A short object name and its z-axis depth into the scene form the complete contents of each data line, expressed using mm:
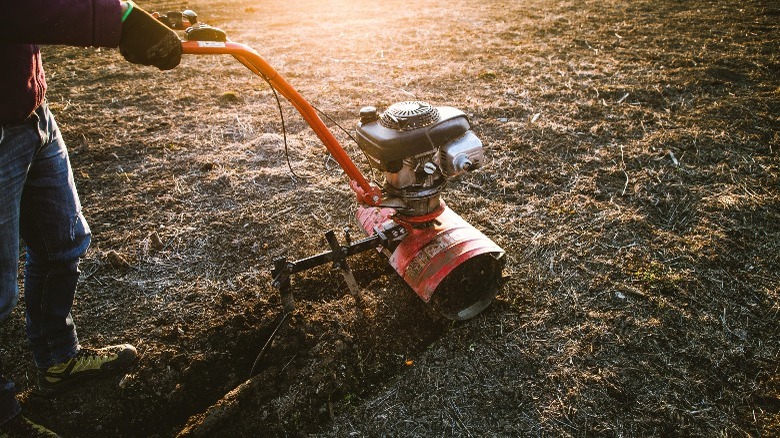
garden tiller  2617
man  1742
